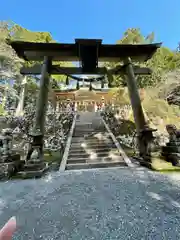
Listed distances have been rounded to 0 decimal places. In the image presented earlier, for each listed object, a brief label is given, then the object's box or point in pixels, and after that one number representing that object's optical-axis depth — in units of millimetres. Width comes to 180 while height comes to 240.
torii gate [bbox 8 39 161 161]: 4094
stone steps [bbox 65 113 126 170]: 4102
